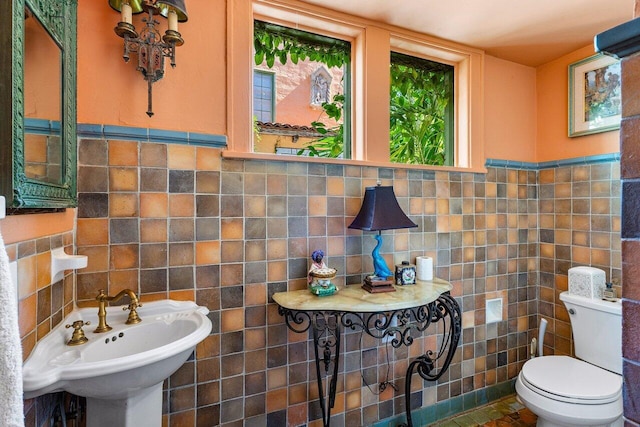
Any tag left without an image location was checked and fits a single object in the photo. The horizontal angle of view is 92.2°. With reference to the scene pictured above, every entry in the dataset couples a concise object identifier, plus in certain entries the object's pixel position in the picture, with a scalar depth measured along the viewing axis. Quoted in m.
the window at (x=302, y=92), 1.73
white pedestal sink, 0.87
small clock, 1.70
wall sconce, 1.24
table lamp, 1.53
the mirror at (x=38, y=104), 0.75
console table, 1.35
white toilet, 1.42
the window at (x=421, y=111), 2.07
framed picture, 1.94
